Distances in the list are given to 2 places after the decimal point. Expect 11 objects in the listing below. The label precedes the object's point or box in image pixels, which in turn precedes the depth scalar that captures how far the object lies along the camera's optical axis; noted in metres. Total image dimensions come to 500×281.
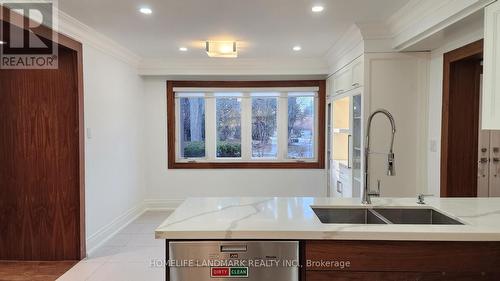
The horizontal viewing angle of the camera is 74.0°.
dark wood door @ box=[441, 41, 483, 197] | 3.07
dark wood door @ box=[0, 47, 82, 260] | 3.32
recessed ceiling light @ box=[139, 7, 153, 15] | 2.89
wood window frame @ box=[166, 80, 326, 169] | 5.57
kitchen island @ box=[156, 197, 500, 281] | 1.52
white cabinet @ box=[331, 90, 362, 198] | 3.86
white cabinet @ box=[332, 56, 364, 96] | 3.63
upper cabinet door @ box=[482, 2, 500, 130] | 1.86
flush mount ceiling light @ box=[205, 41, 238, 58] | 4.05
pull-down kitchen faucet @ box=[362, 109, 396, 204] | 1.81
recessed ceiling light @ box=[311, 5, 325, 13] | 2.84
